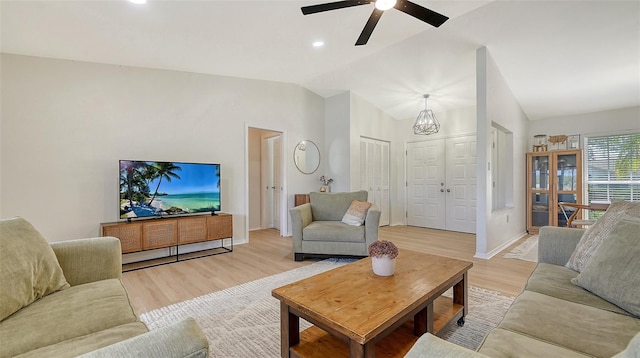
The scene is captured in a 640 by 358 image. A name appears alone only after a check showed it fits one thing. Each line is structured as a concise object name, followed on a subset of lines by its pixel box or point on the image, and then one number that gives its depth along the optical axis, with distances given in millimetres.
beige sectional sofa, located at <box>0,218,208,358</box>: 637
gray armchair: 3354
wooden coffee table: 1247
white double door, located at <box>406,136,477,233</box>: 5387
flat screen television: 3258
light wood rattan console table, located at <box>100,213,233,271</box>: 3139
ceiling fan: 2145
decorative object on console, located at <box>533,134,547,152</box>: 5273
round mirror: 5164
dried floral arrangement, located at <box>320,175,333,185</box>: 5424
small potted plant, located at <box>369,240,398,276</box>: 1771
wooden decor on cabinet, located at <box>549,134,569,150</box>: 5129
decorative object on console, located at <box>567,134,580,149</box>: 5082
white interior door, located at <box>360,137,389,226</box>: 5570
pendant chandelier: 5090
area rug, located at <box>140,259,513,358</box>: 1729
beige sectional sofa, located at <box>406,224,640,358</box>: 932
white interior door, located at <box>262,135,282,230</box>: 5730
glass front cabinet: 4988
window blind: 4613
